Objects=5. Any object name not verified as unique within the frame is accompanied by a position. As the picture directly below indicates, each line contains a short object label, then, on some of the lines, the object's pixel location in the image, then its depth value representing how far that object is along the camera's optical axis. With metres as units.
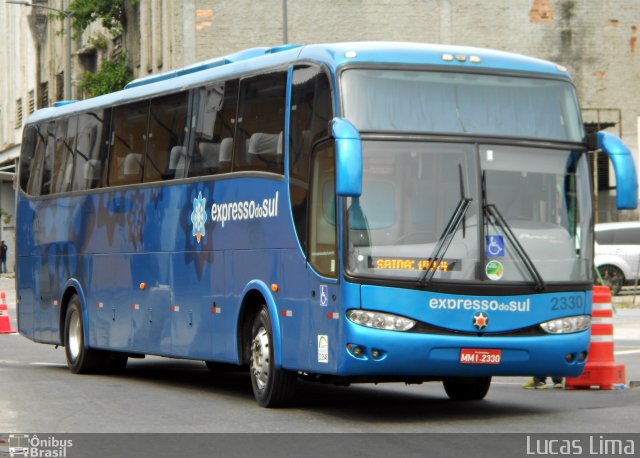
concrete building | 50.72
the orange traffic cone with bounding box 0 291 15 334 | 30.02
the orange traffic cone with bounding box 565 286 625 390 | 15.95
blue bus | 12.52
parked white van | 37.22
